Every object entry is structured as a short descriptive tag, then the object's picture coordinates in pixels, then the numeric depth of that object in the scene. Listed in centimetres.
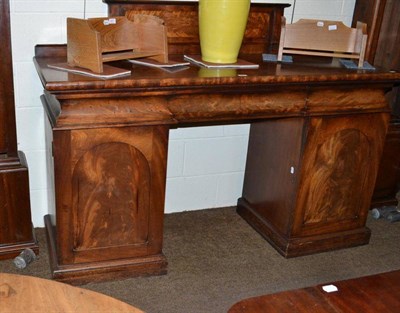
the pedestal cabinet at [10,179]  223
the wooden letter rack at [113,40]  202
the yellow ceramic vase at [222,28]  225
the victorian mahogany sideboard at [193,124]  205
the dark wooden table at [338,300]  150
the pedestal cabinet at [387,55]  289
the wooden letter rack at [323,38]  255
